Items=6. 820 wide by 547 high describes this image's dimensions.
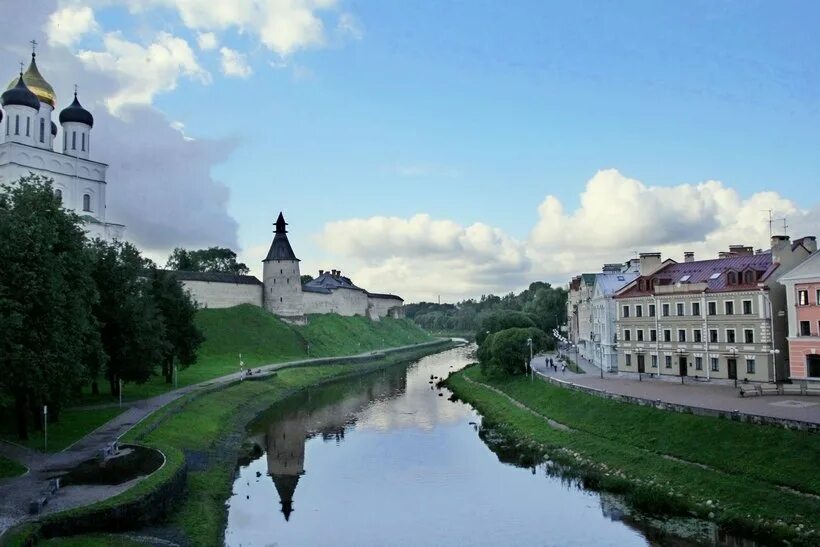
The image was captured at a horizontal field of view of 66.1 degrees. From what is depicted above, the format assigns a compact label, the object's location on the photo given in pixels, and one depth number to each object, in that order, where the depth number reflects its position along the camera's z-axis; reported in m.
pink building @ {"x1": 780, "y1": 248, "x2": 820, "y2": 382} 34.34
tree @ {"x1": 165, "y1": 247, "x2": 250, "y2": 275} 119.62
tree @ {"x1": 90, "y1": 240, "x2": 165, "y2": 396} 36.72
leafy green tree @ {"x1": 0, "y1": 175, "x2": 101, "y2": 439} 23.33
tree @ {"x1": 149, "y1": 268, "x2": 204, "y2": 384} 48.69
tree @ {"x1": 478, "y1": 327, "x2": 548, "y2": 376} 50.78
